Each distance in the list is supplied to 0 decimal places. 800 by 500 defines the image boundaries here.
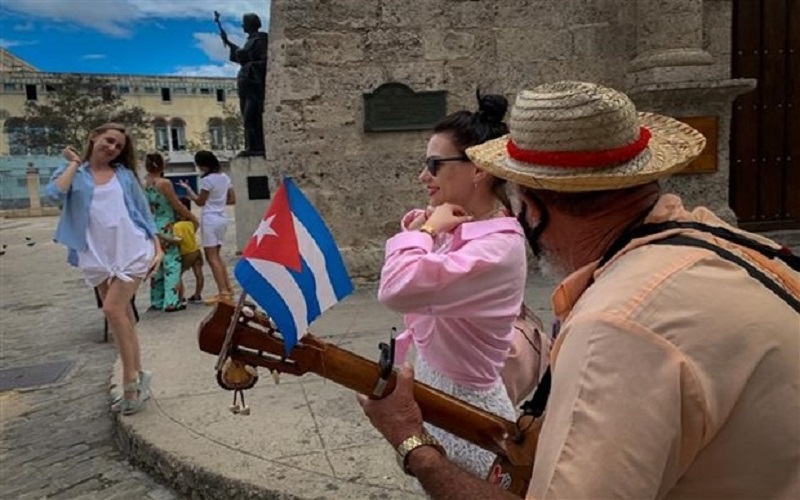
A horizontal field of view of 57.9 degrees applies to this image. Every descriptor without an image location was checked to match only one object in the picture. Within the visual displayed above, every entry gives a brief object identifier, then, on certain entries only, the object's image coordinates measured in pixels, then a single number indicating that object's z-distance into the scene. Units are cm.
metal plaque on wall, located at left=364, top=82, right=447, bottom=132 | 703
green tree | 5541
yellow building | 7538
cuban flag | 163
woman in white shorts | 770
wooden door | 775
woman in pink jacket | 194
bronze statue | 1166
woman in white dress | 426
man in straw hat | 101
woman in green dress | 729
